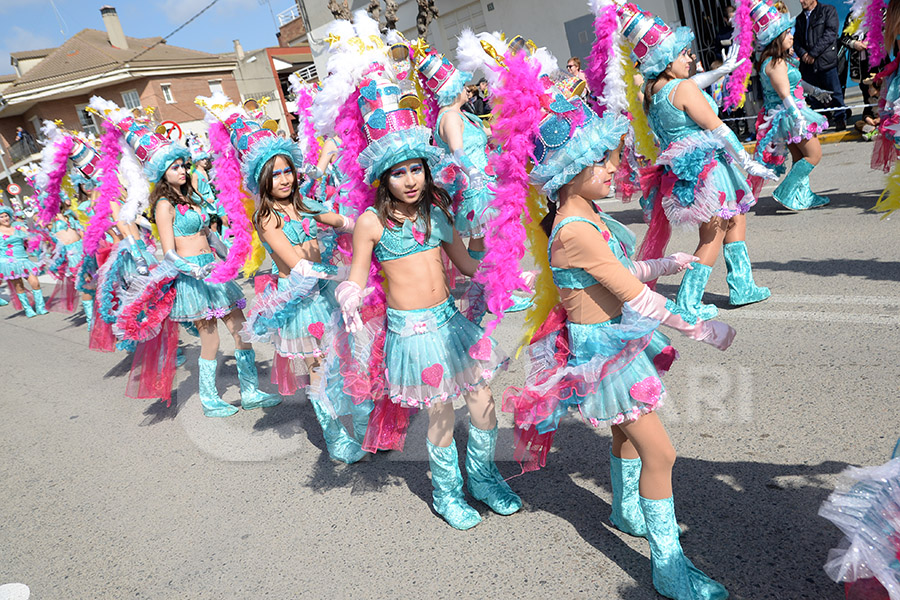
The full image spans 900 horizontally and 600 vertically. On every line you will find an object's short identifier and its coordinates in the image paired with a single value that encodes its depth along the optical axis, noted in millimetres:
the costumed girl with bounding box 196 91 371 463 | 3961
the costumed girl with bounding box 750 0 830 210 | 6203
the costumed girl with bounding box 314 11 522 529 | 2977
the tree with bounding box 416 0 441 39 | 16953
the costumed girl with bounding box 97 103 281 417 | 5168
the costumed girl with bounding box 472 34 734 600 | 2346
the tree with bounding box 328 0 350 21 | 17806
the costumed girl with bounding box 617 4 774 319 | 4371
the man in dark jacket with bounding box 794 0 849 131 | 9703
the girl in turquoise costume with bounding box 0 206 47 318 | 12336
